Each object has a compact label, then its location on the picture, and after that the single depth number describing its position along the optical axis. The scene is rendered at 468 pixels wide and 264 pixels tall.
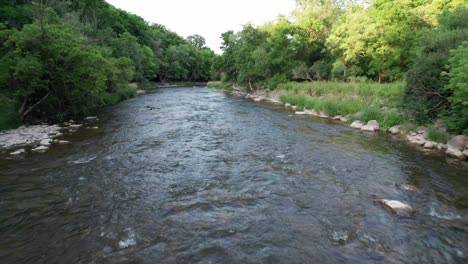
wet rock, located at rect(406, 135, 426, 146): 13.02
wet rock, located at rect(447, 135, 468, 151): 11.43
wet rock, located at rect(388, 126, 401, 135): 15.29
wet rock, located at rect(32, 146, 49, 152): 11.10
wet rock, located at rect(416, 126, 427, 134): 13.99
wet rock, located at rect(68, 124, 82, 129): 16.12
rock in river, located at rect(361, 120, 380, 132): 16.08
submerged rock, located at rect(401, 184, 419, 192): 7.90
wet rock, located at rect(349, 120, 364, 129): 16.84
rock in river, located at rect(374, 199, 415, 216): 6.56
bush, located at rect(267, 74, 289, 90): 36.84
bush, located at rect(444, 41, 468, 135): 9.84
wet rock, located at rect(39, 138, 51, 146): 11.98
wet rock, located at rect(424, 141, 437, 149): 12.42
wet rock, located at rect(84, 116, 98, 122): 18.82
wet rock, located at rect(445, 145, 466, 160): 10.93
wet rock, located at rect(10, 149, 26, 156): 10.55
